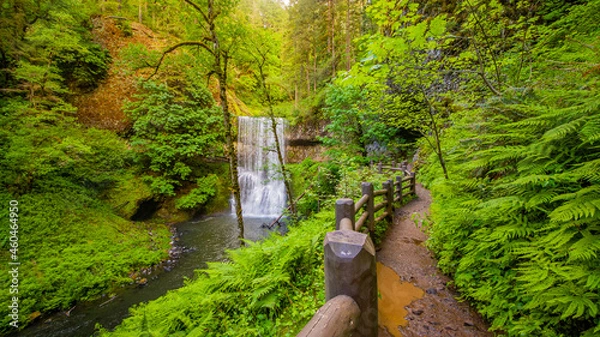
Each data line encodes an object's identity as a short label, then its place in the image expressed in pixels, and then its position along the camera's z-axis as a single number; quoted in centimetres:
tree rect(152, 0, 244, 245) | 579
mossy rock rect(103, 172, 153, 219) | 1039
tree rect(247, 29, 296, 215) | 773
